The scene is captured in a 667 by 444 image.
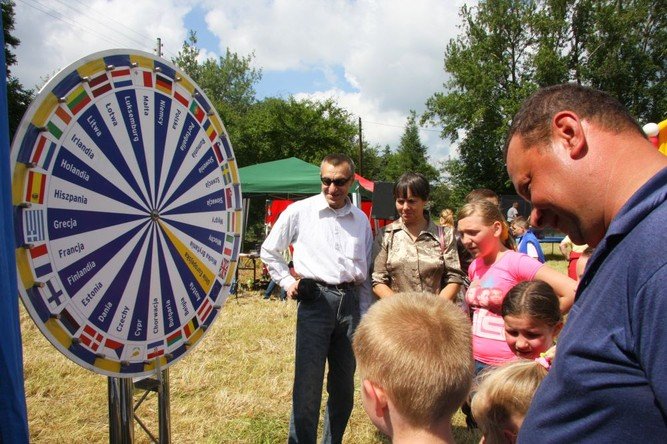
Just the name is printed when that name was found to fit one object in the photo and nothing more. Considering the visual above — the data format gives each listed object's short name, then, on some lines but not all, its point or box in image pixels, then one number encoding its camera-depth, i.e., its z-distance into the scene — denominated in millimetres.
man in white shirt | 3020
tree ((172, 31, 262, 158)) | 41344
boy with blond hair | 1350
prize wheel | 1507
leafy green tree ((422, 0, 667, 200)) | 28391
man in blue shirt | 829
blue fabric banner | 1233
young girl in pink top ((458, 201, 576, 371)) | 2764
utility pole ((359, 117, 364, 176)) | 29128
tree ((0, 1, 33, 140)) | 14161
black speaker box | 5543
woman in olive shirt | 3244
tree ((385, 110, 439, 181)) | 58812
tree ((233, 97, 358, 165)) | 28719
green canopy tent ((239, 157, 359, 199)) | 9938
